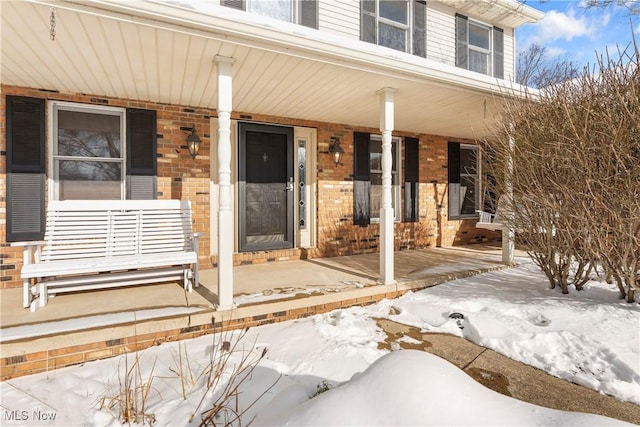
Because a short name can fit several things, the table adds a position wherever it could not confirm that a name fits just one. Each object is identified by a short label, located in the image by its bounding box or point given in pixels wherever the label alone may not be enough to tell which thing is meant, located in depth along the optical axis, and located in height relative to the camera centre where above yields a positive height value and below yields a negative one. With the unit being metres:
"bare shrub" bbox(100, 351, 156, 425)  1.74 -1.08
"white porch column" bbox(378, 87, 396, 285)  3.73 +0.27
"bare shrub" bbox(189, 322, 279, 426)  1.72 -1.07
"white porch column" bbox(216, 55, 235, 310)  2.88 +0.24
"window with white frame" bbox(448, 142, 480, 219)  6.78 +0.74
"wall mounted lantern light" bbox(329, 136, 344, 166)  5.41 +1.11
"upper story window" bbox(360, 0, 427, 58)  6.05 +3.77
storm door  4.85 +0.45
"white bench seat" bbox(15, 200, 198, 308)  2.93 -0.31
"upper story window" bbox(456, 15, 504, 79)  7.18 +3.92
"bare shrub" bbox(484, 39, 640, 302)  2.71 +0.42
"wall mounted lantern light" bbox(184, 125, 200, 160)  4.39 +1.00
